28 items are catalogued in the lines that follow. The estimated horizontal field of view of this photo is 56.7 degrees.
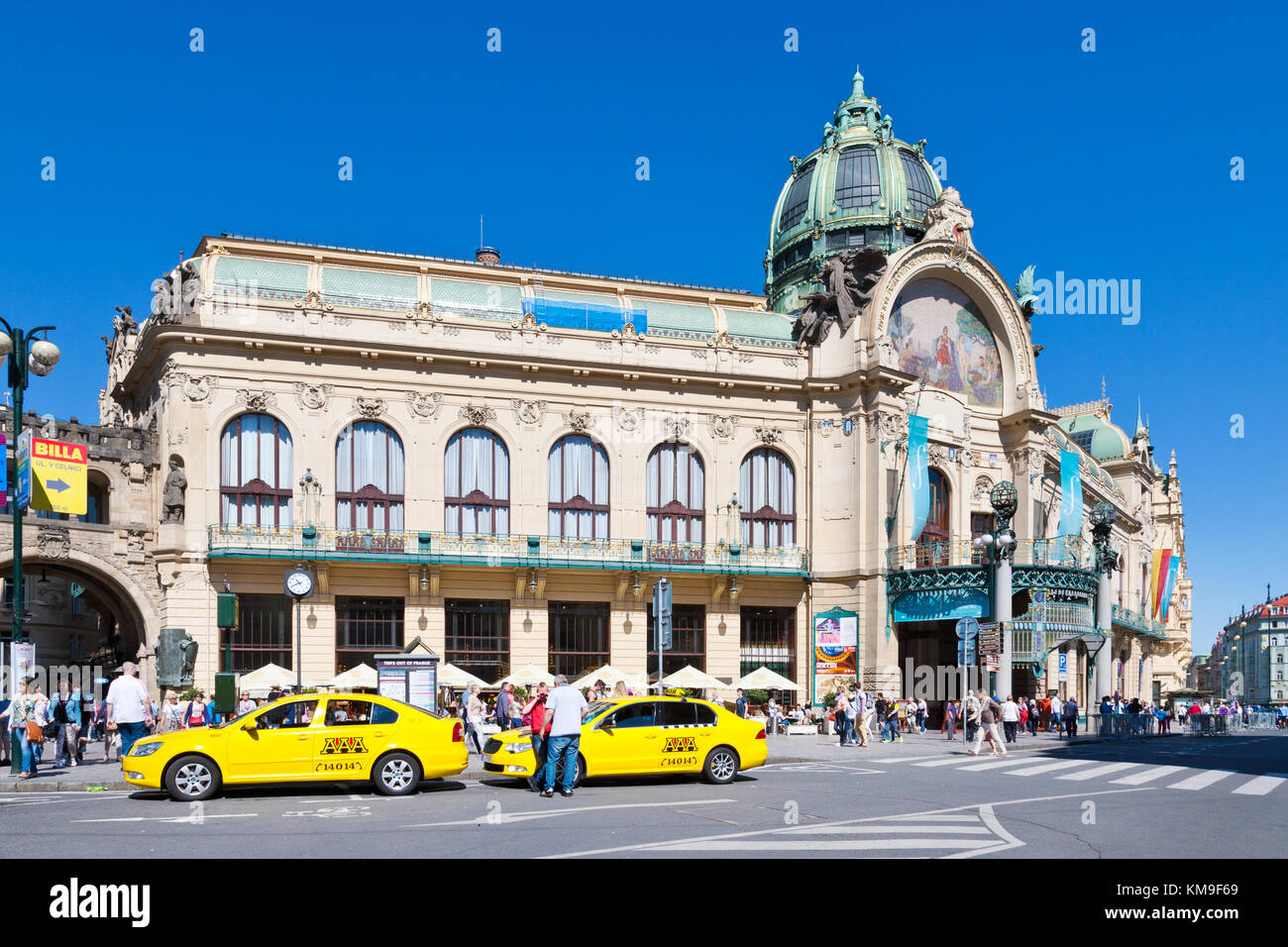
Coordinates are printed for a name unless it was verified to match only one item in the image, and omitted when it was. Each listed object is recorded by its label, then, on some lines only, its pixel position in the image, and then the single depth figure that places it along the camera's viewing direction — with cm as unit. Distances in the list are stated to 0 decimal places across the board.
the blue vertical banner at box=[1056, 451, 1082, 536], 5334
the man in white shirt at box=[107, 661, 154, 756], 2227
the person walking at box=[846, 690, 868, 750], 3228
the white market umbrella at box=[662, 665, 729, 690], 3909
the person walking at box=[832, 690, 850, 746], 3291
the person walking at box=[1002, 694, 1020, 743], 3362
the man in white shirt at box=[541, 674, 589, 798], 1795
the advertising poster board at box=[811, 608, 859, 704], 4547
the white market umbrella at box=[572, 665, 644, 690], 3972
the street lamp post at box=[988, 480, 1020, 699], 3809
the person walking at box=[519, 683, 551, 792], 1884
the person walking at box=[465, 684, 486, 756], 2800
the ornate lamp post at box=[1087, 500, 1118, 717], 4403
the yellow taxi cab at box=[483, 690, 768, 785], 1975
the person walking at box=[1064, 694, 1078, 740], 3862
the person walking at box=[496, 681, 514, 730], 2965
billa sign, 3156
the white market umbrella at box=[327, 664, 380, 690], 3431
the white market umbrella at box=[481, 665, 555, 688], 3691
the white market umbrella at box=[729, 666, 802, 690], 4103
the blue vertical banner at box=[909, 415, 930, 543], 4569
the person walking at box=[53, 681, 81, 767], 2475
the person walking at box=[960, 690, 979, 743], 3247
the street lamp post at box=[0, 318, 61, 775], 2238
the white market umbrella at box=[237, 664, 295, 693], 3475
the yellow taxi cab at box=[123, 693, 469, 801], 1800
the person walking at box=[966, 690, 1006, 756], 2885
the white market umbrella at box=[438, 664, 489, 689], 3544
